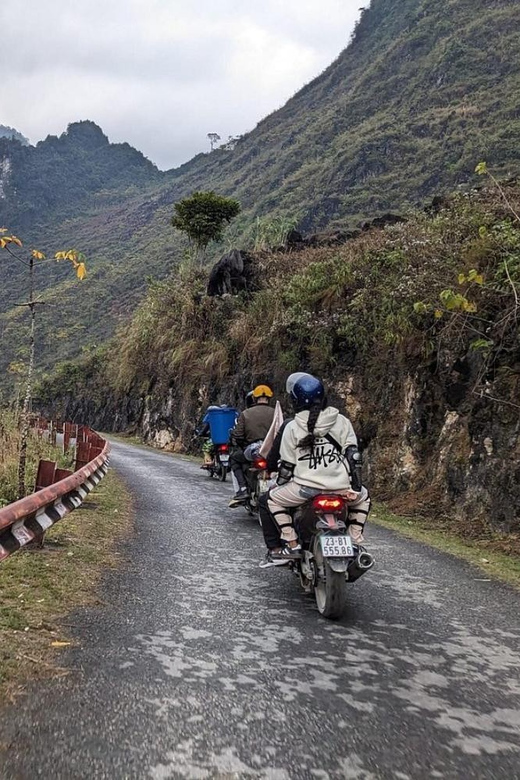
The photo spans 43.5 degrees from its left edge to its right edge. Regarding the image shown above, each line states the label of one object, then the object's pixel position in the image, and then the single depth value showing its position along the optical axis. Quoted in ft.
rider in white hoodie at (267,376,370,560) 17.79
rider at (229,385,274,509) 31.55
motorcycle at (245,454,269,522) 28.63
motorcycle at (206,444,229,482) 48.73
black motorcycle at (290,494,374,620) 16.20
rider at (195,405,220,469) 49.52
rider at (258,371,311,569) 18.94
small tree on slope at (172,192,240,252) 107.24
